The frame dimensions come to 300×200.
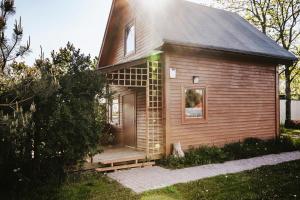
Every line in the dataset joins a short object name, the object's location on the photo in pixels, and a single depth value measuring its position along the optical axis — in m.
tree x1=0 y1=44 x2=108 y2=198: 5.45
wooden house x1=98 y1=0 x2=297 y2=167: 9.38
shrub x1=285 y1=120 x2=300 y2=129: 20.91
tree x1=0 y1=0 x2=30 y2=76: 5.26
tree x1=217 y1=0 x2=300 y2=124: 22.12
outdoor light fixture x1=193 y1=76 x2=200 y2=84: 9.95
